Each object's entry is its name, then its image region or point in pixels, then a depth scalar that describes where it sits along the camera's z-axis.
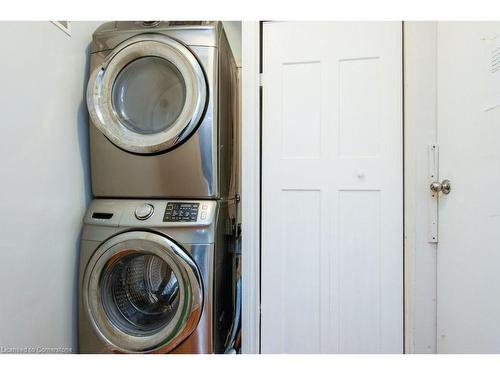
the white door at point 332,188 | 1.15
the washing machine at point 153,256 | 1.01
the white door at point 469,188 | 0.77
